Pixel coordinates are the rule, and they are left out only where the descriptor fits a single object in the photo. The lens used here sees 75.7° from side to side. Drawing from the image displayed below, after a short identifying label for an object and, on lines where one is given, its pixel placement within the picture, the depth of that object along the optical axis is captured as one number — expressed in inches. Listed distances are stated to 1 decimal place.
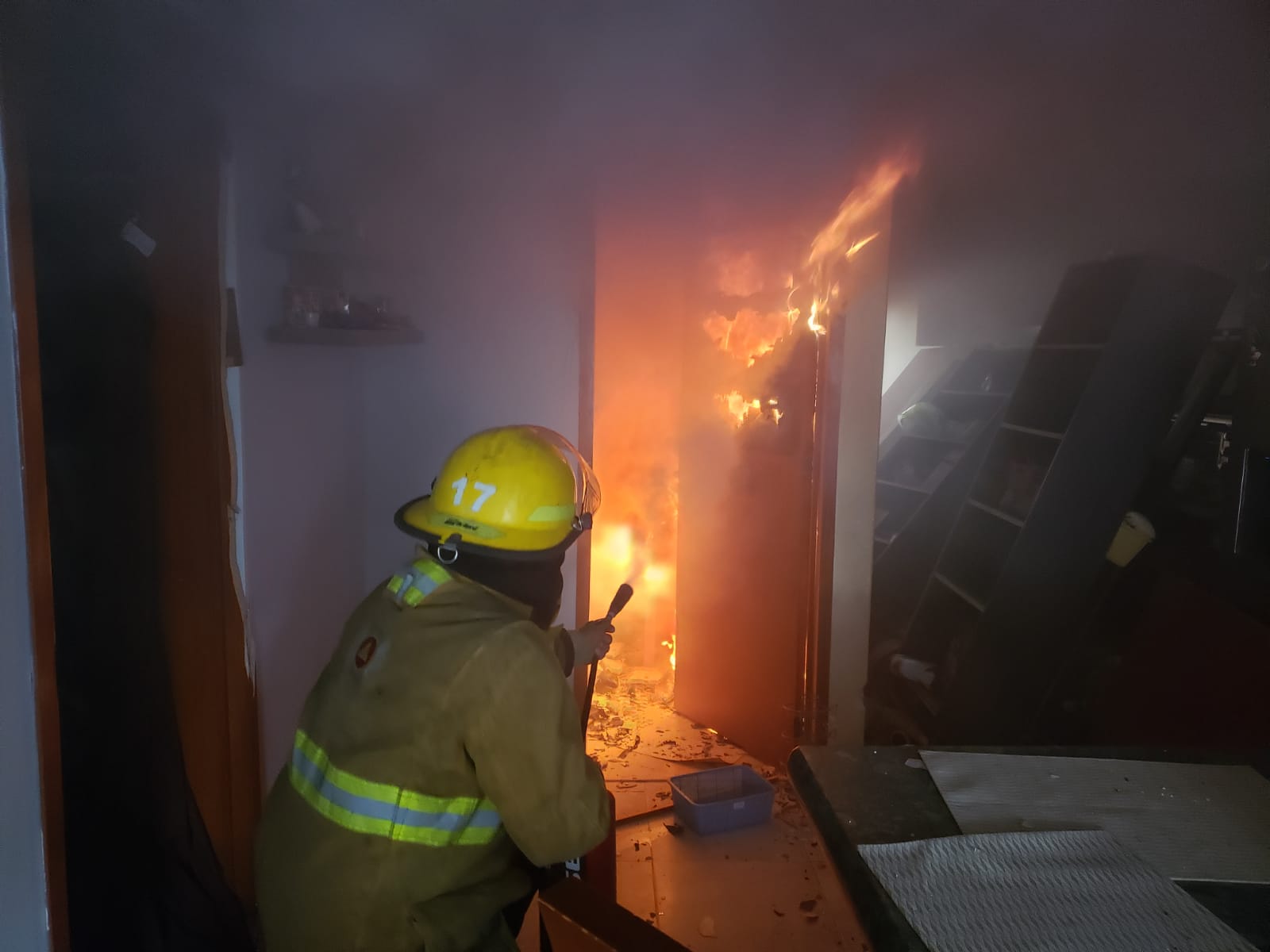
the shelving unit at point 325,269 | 85.5
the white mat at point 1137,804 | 38.9
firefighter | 51.5
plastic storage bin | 106.7
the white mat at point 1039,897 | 32.5
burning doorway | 114.6
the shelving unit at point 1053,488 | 98.7
